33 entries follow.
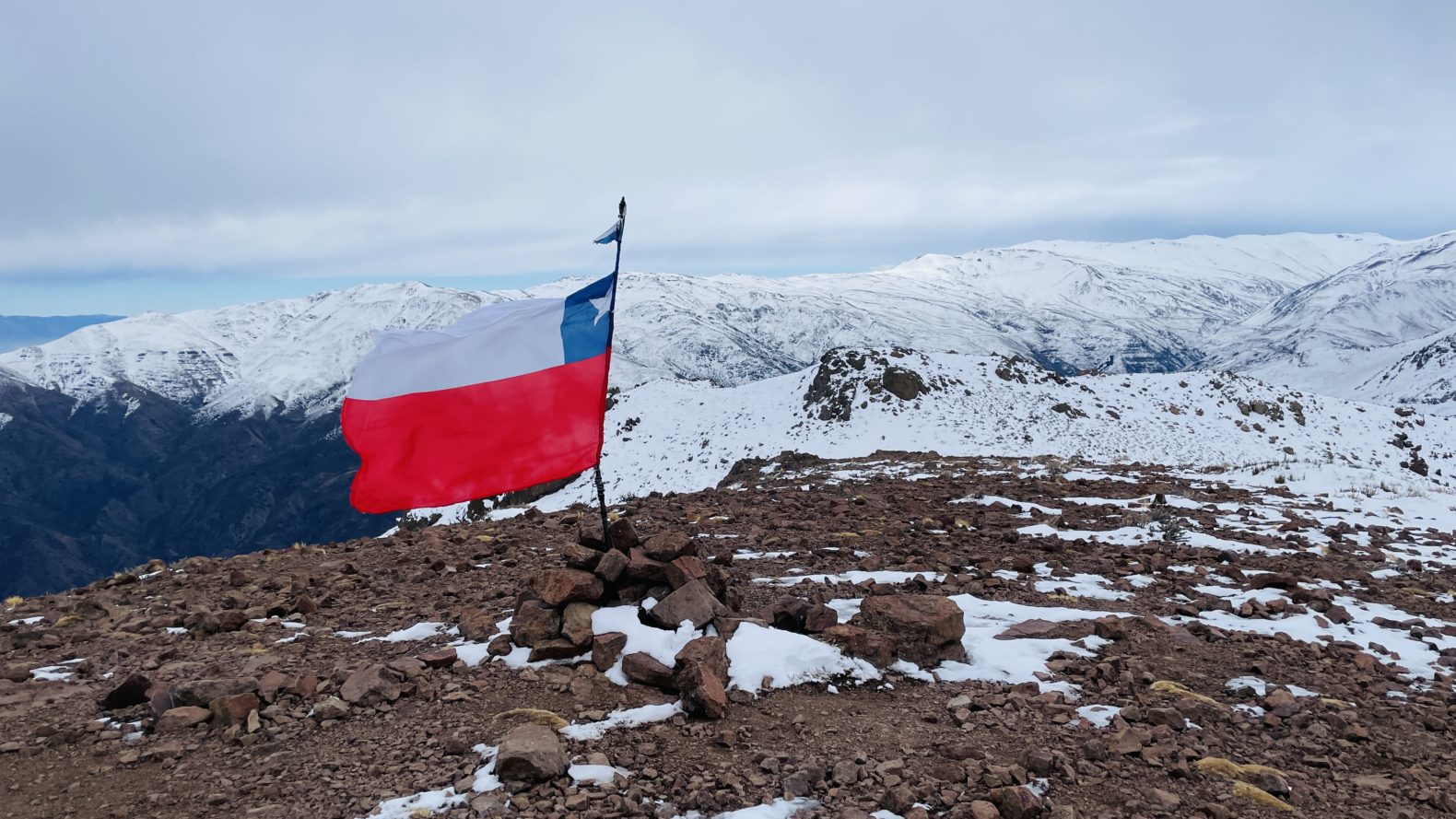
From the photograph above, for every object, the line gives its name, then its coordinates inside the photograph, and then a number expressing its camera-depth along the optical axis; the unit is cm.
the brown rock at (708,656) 577
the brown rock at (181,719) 531
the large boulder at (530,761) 449
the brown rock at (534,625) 652
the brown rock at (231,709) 538
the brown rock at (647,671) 583
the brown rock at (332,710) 547
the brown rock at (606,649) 614
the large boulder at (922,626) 649
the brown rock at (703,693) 531
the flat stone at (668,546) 723
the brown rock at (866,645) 632
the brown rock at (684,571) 685
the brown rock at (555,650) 630
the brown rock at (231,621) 763
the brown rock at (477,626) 699
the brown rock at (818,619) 677
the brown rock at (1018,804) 414
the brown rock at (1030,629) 713
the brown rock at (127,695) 563
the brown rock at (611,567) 689
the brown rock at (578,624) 640
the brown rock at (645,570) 700
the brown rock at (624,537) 755
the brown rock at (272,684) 564
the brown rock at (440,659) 627
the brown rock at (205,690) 559
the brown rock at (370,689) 567
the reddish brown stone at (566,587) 664
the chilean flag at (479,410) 705
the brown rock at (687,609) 652
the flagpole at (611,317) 696
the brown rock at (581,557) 708
